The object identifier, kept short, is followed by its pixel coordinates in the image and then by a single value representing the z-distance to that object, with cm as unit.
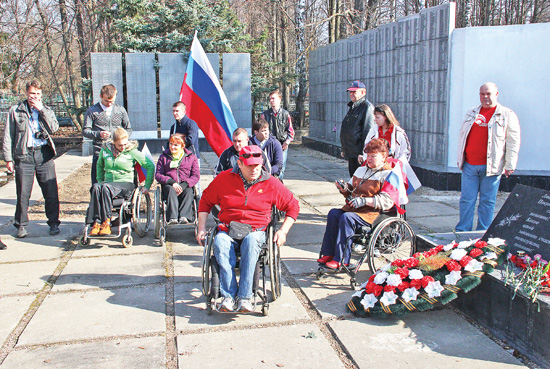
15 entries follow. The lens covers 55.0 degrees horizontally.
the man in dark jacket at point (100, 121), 637
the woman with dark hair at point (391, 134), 545
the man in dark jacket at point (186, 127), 638
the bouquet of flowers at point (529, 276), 317
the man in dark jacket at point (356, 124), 630
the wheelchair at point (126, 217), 546
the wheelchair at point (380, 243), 426
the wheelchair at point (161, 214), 563
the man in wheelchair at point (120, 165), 564
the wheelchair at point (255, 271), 368
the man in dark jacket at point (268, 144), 580
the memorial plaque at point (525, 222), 365
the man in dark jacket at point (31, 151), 571
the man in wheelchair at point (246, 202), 379
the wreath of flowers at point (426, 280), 354
